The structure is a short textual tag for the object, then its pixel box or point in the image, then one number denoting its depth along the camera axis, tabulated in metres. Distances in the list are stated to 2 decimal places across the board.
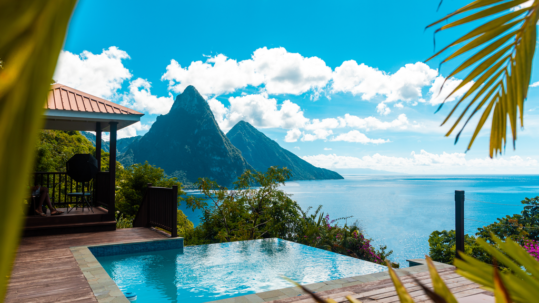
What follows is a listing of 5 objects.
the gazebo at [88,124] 7.04
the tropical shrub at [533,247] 5.23
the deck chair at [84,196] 7.78
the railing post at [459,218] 4.92
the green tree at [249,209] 8.90
